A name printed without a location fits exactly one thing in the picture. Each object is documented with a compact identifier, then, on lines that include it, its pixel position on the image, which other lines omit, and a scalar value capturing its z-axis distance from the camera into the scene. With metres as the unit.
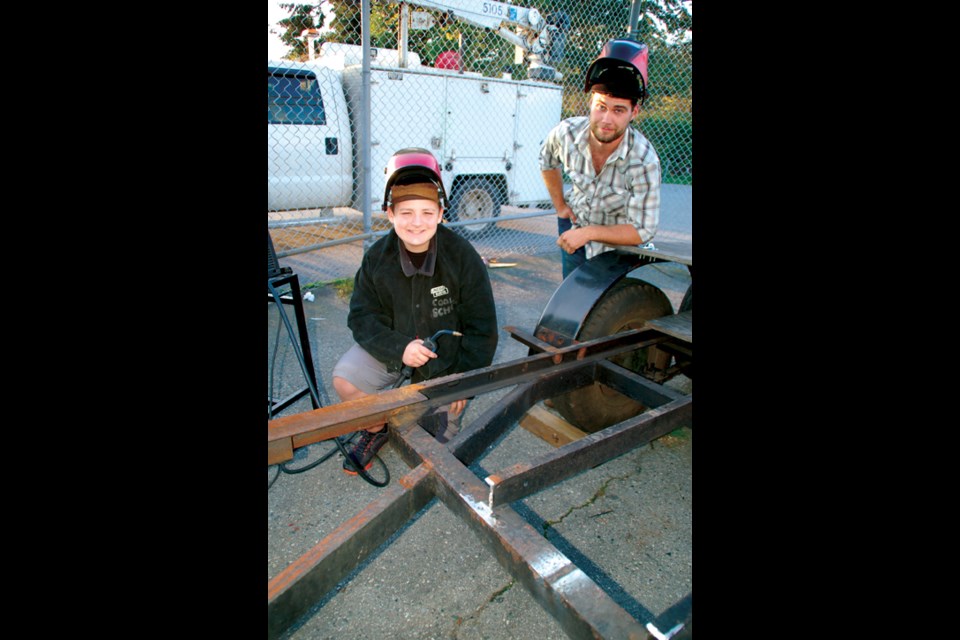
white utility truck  7.34
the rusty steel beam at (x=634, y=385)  2.41
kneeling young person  2.75
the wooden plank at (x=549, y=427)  3.22
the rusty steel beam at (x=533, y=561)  1.16
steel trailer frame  1.22
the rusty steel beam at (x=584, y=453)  1.55
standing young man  3.13
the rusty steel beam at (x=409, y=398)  1.64
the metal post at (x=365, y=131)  5.68
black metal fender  2.96
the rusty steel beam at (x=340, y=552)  1.21
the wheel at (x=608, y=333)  3.06
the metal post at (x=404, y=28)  7.15
